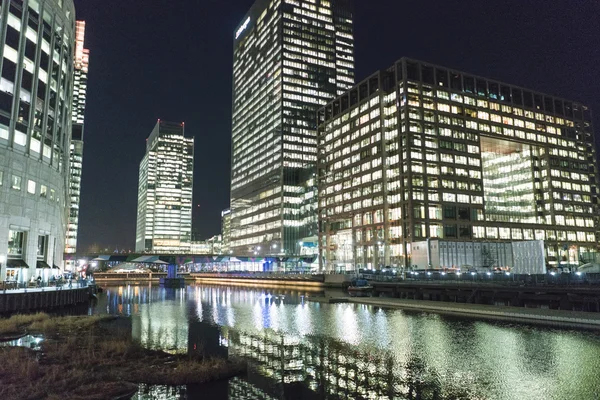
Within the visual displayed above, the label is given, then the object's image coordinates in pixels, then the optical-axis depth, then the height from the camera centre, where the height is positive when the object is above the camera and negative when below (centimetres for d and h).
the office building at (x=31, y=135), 6988 +2271
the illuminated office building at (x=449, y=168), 14962 +3513
